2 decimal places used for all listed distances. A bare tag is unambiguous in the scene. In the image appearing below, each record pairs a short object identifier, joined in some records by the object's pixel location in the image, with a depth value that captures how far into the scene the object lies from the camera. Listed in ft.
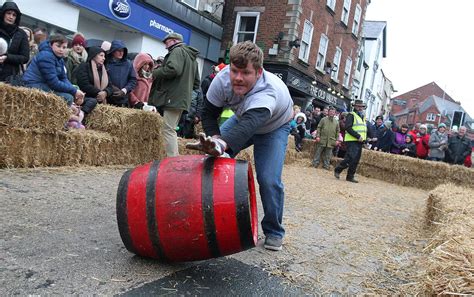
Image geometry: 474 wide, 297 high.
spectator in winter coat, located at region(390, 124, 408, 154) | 48.47
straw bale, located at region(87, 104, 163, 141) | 21.56
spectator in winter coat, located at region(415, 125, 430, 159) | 46.67
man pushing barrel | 9.93
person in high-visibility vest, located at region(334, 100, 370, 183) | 32.01
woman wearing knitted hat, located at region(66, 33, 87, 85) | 23.96
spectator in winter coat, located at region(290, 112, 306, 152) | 47.08
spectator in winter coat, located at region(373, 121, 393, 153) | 48.73
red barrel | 8.30
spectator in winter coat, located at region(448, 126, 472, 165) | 44.27
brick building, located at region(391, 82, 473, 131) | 267.68
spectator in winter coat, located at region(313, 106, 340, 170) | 42.60
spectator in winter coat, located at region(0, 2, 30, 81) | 20.30
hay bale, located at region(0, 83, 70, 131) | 16.30
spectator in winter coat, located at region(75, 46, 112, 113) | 22.38
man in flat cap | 20.85
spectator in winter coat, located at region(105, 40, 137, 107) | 23.97
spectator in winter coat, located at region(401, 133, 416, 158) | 48.49
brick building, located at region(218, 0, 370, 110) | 64.90
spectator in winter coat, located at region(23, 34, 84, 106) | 19.17
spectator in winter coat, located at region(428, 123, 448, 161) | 44.16
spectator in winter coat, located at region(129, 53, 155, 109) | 26.43
